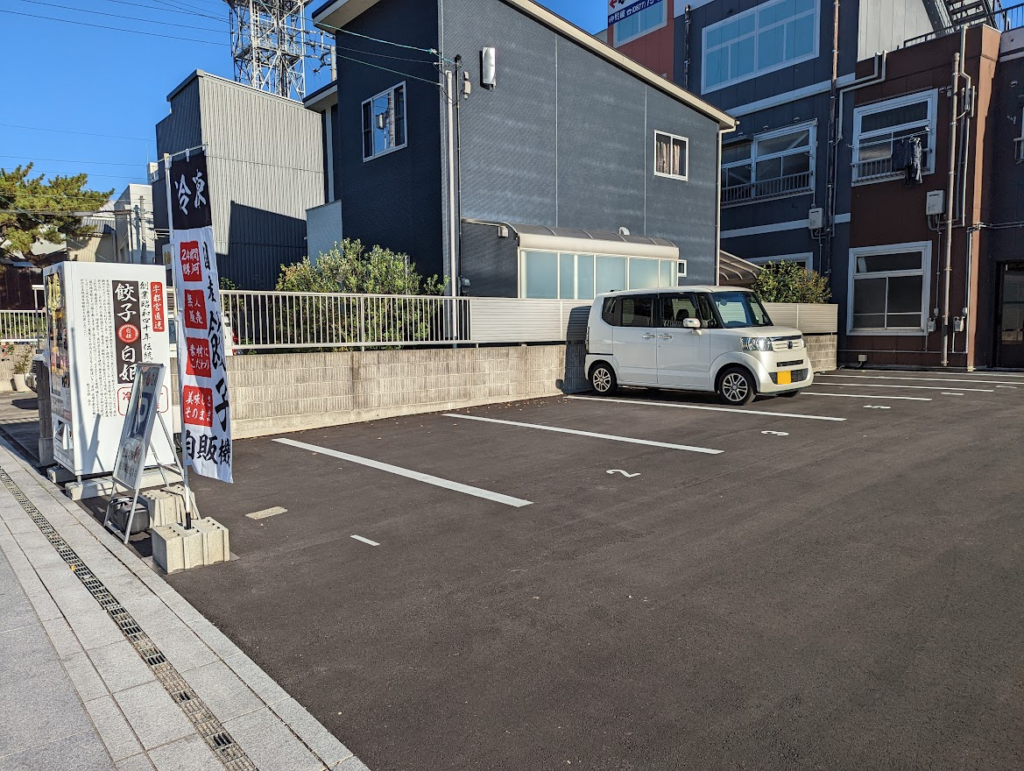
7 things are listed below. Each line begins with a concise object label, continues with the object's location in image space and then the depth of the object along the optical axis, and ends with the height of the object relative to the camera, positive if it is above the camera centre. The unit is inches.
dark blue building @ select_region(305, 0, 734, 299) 522.3 +162.6
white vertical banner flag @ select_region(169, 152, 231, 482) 164.7 +2.7
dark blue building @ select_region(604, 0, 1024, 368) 649.6 +190.6
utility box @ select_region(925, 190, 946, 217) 647.8 +122.0
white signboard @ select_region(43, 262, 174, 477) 233.0 -3.3
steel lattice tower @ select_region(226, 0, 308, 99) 1350.9 +594.3
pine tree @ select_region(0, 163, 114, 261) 970.0 +193.1
